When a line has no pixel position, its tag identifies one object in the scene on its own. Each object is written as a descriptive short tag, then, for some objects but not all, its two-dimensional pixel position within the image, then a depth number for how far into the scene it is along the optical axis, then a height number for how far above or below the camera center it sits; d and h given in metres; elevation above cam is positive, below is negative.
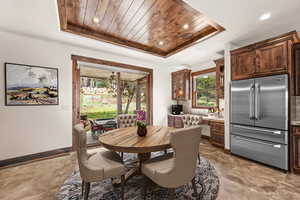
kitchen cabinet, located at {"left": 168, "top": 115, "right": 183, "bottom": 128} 4.30 -0.78
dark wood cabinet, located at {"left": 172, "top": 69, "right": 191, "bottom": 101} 4.63 +0.57
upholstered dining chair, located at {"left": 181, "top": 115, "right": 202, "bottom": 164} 2.69 -0.48
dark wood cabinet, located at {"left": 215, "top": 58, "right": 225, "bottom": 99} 3.50 +0.63
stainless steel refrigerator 2.23 -0.41
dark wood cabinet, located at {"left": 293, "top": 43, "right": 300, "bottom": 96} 2.23 +0.57
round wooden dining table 1.48 -0.56
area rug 1.63 -1.28
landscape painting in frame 2.48 +0.32
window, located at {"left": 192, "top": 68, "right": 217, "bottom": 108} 4.25 +0.38
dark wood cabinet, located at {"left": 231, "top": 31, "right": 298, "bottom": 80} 2.25 +0.84
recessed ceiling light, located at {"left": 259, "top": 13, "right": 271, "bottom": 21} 2.01 +1.38
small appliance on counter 4.76 -0.38
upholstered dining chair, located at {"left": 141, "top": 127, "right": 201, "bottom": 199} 1.31 -0.72
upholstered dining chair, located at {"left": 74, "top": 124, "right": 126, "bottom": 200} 1.44 -0.82
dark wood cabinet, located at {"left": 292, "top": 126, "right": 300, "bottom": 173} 2.12 -0.84
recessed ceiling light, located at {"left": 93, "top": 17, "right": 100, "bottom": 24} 2.25 +1.48
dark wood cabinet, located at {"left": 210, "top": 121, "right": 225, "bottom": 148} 3.25 -0.93
